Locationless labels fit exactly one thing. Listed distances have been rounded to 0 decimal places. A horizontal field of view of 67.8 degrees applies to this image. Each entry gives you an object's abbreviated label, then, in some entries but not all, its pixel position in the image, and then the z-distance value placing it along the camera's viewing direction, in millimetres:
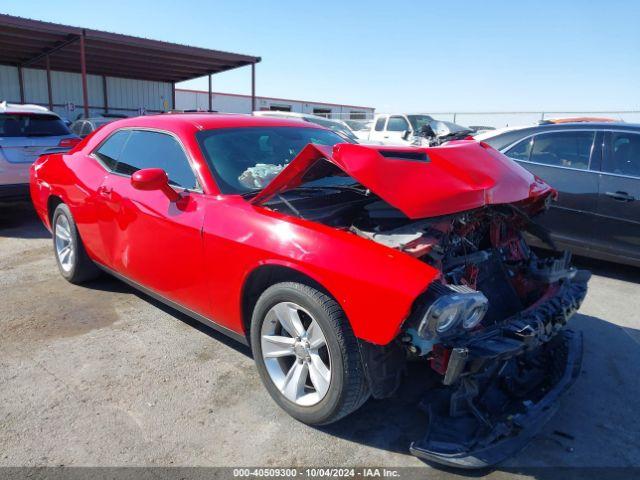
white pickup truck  14680
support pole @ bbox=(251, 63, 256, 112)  17453
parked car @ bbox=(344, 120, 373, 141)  20606
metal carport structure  13703
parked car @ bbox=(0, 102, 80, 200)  6602
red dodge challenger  2174
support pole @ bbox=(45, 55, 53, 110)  17541
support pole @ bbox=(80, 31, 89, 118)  13508
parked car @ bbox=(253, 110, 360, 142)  13302
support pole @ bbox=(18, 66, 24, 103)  20398
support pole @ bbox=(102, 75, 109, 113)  23438
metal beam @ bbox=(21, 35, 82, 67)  14794
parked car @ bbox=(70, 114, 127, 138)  10914
